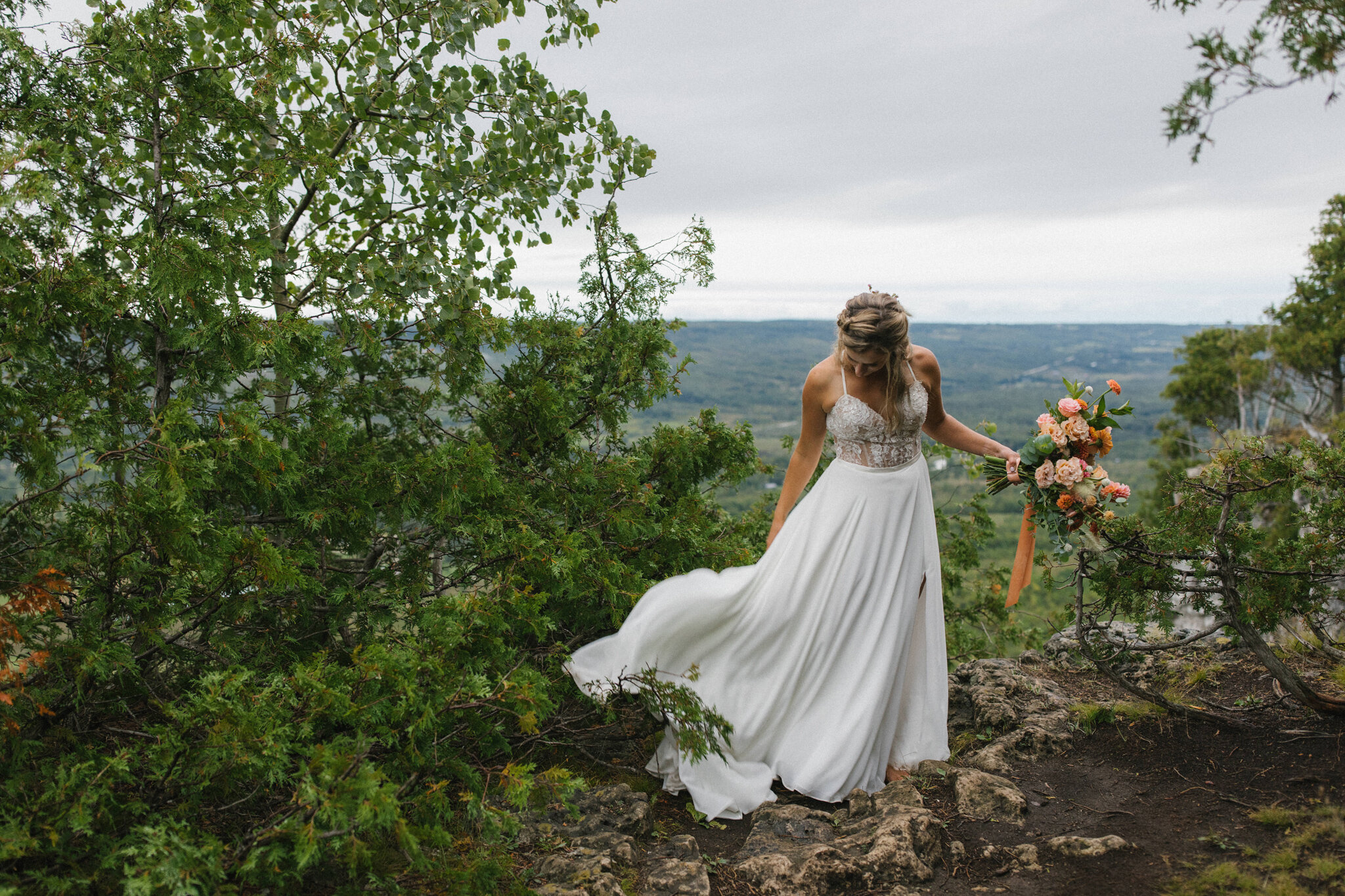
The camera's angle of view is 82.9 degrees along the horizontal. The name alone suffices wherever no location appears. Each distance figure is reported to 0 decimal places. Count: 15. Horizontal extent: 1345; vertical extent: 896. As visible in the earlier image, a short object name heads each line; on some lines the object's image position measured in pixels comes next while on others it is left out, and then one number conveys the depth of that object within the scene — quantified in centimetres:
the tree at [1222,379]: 2784
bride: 428
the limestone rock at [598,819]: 358
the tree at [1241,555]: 377
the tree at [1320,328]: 2425
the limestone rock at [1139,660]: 520
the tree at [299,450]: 262
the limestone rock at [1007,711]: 438
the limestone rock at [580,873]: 300
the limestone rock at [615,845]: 333
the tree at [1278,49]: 314
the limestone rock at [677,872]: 314
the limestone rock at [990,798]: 374
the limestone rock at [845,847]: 324
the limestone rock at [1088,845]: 325
